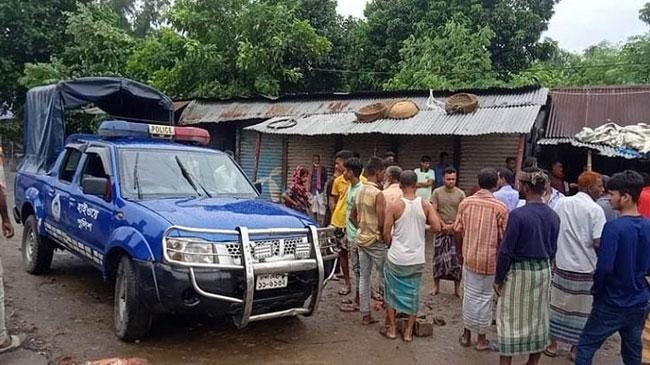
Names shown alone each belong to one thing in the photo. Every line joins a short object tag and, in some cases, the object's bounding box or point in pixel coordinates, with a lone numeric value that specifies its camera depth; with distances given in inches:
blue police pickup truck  163.0
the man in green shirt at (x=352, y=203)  223.0
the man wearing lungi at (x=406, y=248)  192.2
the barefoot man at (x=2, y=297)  170.9
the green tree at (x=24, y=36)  776.9
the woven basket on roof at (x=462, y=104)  405.1
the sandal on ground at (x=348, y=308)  234.3
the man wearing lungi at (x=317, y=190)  384.0
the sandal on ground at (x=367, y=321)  215.8
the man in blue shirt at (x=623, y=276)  144.1
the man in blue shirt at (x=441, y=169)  410.0
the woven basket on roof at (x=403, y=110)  426.3
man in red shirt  214.1
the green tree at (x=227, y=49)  665.6
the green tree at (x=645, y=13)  975.6
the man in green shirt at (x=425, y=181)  366.9
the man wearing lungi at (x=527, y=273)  159.5
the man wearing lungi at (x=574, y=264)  177.0
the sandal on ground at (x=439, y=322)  220.8
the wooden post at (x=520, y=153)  363.3
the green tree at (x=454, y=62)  694.5
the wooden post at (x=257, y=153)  526.6
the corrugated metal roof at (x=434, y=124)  362.6
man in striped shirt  182.1
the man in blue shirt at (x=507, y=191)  229.8
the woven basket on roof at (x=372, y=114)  431.8
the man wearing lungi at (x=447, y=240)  256.1
